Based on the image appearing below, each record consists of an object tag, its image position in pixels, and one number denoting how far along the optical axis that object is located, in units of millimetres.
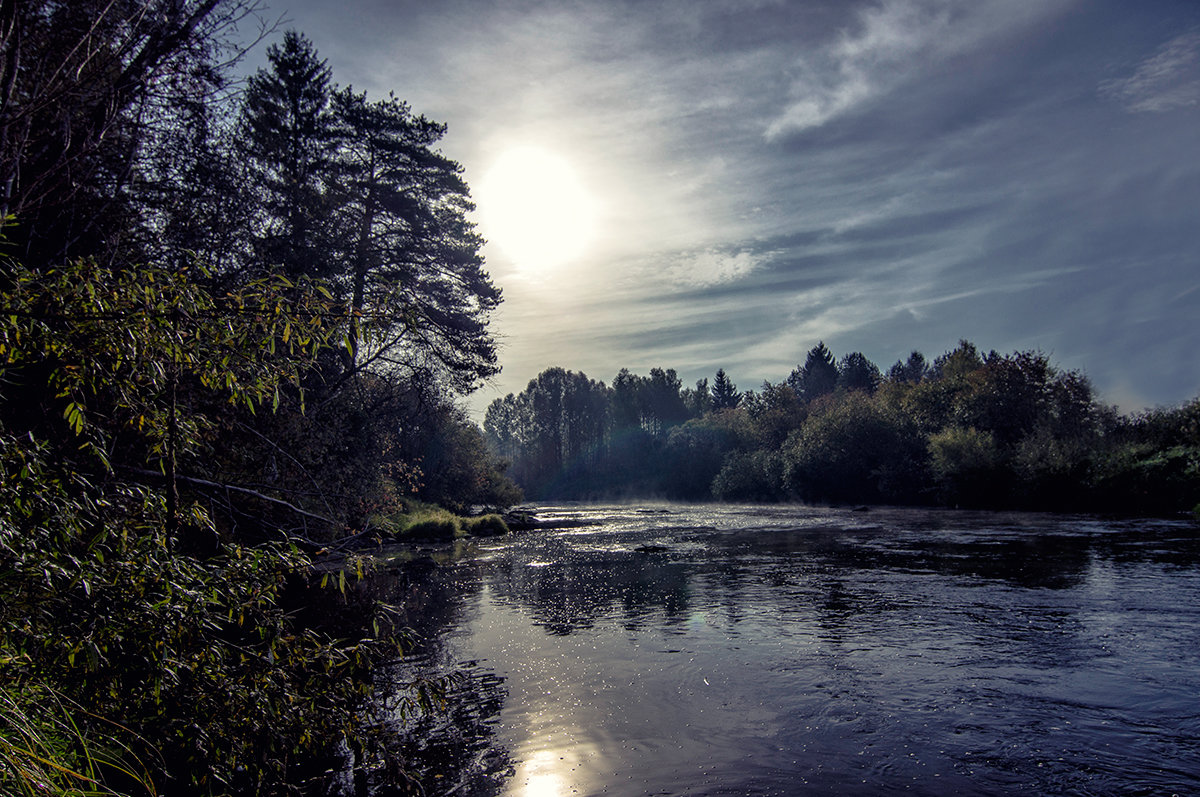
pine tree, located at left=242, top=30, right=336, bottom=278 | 18922
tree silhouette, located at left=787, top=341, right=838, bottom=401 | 127875
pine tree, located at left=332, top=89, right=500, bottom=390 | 25297
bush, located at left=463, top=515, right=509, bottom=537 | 35219
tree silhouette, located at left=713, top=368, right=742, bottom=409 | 135875
